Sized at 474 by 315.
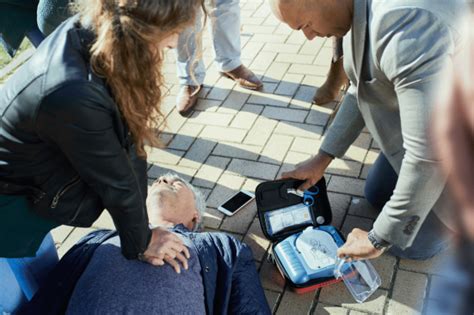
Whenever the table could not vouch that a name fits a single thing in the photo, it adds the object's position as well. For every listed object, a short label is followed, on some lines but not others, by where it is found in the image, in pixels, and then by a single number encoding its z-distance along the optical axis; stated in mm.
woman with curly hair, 1686
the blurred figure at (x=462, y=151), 626
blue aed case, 2803
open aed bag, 2814
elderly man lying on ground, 2277
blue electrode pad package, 3121
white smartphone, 3395
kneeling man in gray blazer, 1927
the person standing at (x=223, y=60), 4230
